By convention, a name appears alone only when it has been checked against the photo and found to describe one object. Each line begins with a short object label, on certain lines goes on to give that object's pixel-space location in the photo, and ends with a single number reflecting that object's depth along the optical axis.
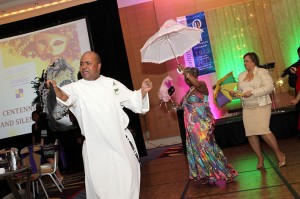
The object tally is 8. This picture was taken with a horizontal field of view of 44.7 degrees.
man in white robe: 3.03
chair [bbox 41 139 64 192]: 6.05
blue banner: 10.60
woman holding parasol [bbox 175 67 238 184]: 4.68
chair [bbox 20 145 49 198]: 5.81
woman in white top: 5.01
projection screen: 9.01
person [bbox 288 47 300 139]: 6.42
